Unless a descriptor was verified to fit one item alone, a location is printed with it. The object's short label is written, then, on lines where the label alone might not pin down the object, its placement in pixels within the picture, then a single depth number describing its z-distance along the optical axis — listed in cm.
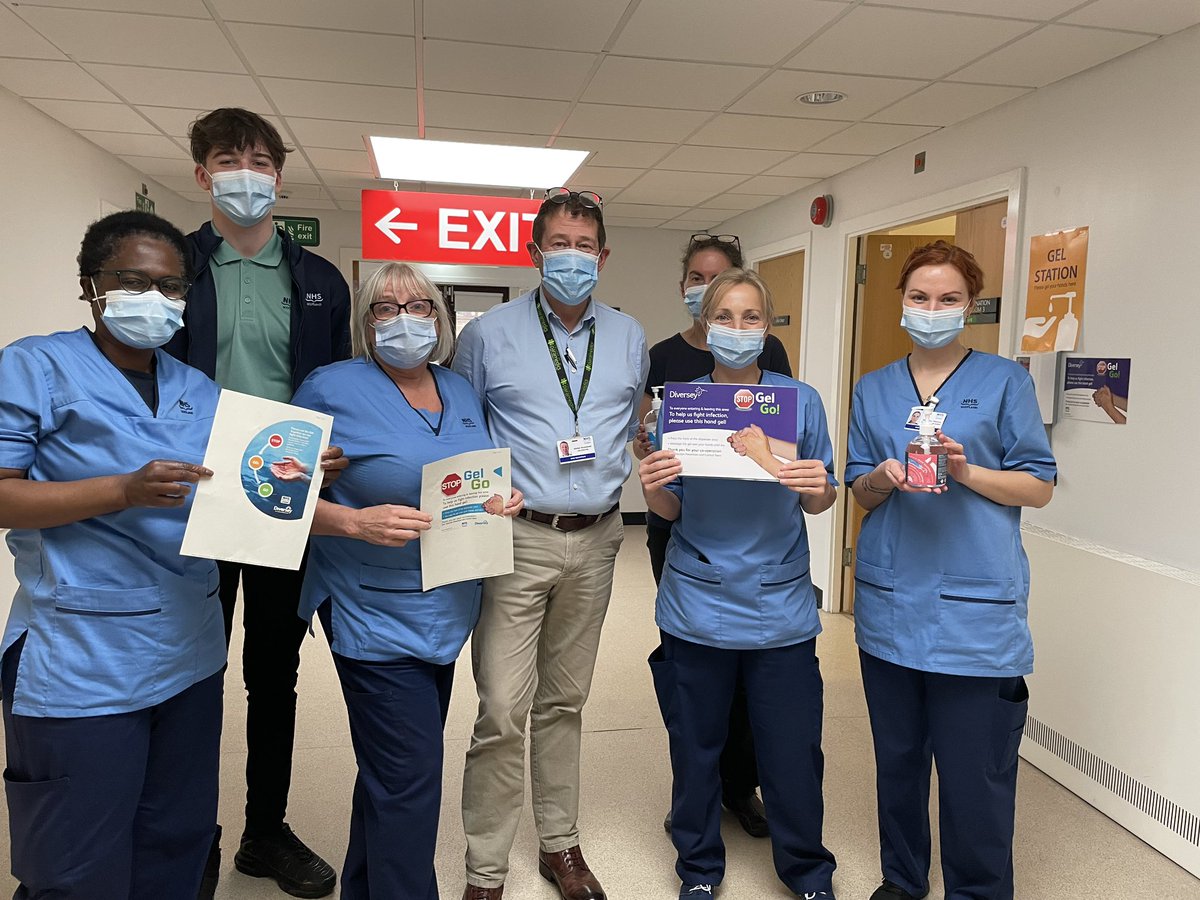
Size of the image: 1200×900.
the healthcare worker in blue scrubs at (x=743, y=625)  205
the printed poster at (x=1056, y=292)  312
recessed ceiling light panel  450
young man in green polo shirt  190
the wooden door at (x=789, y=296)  560
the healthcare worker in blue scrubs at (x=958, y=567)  198
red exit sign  393
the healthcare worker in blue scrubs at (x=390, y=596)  177
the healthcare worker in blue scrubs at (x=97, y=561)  139
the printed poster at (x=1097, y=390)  293
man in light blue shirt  204
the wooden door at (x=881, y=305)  486
